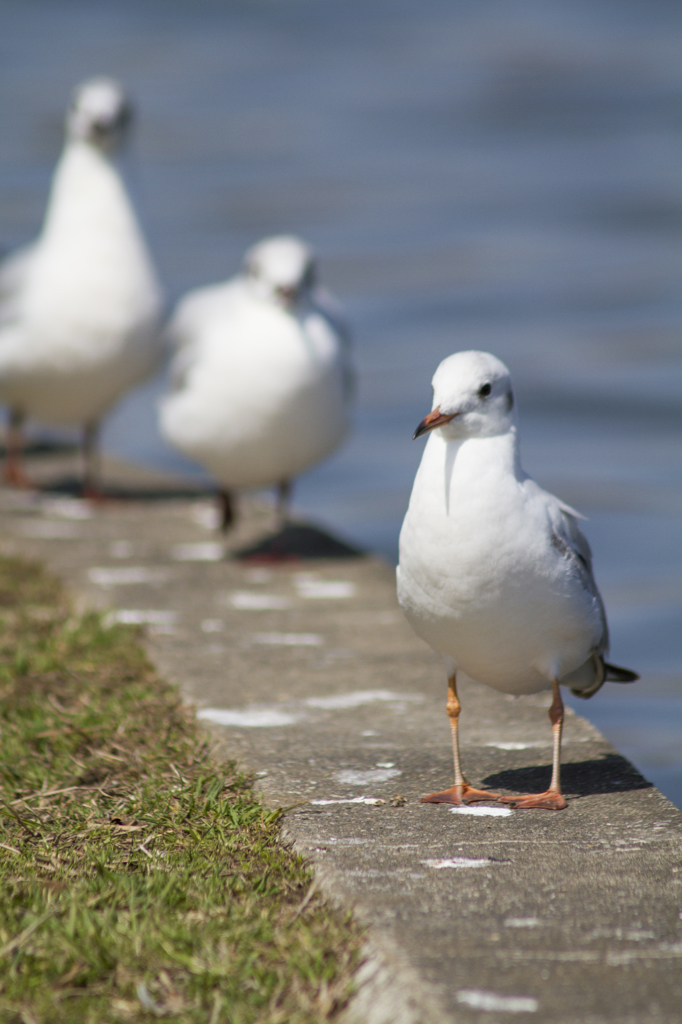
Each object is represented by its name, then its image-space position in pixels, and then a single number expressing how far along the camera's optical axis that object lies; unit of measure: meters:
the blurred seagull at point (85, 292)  12.57
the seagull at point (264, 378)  10.94
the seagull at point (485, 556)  5.89
